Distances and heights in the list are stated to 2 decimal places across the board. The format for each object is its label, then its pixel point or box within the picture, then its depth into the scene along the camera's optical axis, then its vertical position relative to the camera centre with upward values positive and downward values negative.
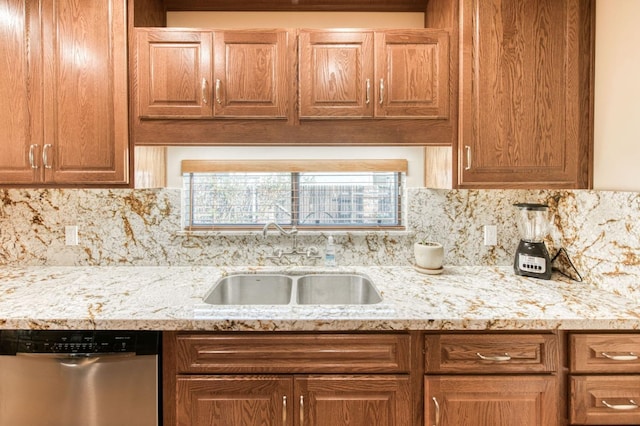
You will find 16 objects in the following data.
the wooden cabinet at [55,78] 1.56 +0.55
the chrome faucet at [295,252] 1.98 -0.30
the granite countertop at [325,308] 1.22 -0.41
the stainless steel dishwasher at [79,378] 1.23 -0.65
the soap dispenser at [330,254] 1.96 -0.31
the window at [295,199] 2.01 +0.01
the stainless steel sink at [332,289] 1.84 -0.48
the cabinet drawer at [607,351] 1.24 -0.54
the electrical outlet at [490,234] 1.98 -0.19
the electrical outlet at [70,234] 1.92 -0.20
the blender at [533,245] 1.71 -0.22
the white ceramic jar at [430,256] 1.80 -0.29
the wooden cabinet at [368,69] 1.58 +0.61
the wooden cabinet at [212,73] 1.57 +0.58
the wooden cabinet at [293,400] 1.25 -0.73
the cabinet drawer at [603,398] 1.24 -0.71
